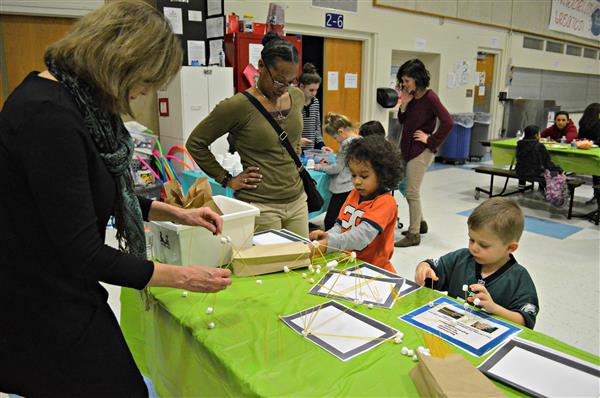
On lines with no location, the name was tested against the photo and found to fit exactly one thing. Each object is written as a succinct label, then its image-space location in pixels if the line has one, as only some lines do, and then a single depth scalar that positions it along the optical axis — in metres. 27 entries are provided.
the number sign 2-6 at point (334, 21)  6.38
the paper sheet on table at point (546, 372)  1.05
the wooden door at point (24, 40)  4.31
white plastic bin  1.65
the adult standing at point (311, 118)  4.58
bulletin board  4.64
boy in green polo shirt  1.48
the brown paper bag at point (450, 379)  0.97
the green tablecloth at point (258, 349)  1.09
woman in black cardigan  0.94
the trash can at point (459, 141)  8.56
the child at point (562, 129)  6.21
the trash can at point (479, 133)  8.95
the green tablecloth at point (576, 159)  5.19
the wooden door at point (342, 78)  6.71
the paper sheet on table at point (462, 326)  1.25
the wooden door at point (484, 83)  9.52
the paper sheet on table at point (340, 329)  1.23
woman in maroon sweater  3.99
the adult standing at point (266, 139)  2.04
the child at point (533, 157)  5.38
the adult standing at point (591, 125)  6.10
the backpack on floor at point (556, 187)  5.24
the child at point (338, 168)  3.82
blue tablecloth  3.93
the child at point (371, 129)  3.79
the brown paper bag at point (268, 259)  1.68
